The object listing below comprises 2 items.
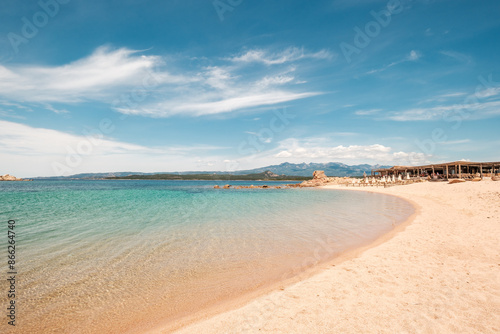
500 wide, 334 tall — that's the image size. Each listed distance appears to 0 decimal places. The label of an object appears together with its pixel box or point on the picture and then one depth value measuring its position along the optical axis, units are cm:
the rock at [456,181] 3581
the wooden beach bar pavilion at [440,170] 4698
